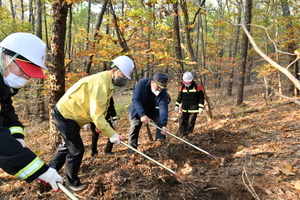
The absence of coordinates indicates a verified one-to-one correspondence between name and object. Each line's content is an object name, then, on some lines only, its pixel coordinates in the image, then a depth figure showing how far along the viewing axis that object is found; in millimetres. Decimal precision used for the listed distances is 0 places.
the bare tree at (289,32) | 9157
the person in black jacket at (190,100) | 6168
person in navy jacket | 4527
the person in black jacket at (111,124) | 4871
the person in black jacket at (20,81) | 1698
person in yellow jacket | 2867
